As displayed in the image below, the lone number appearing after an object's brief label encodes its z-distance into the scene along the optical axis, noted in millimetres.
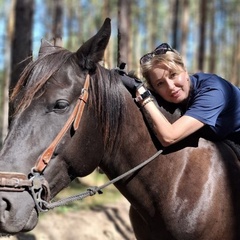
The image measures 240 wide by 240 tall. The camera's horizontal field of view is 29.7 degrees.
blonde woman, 3188
